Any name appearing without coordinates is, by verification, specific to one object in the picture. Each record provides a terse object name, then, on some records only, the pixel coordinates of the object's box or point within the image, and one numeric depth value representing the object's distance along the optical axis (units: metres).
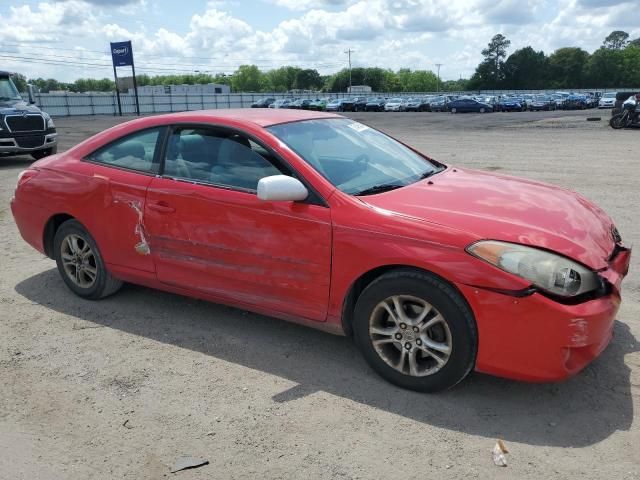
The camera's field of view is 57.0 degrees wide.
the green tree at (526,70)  132.38
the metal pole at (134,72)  46.78
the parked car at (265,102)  59.90
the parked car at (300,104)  56.00
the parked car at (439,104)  54.83
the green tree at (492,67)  133.88
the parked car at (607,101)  50.84
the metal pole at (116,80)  49.41
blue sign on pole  46.72
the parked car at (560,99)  56.78
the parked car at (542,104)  55.06
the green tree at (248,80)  180.88
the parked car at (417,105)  58.11
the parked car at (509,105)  52.94
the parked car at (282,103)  55.65
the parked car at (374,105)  60.44
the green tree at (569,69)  133.88
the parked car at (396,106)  59.06
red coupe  3.06
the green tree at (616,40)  158.25
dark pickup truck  13.84
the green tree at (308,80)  156.50
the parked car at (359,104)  61.12
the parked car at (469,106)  50.50
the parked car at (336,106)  58.42
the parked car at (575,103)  56.44
